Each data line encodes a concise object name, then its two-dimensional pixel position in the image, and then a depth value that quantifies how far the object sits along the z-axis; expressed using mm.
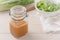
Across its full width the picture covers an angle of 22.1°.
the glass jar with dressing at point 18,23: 581
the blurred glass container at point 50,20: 628
